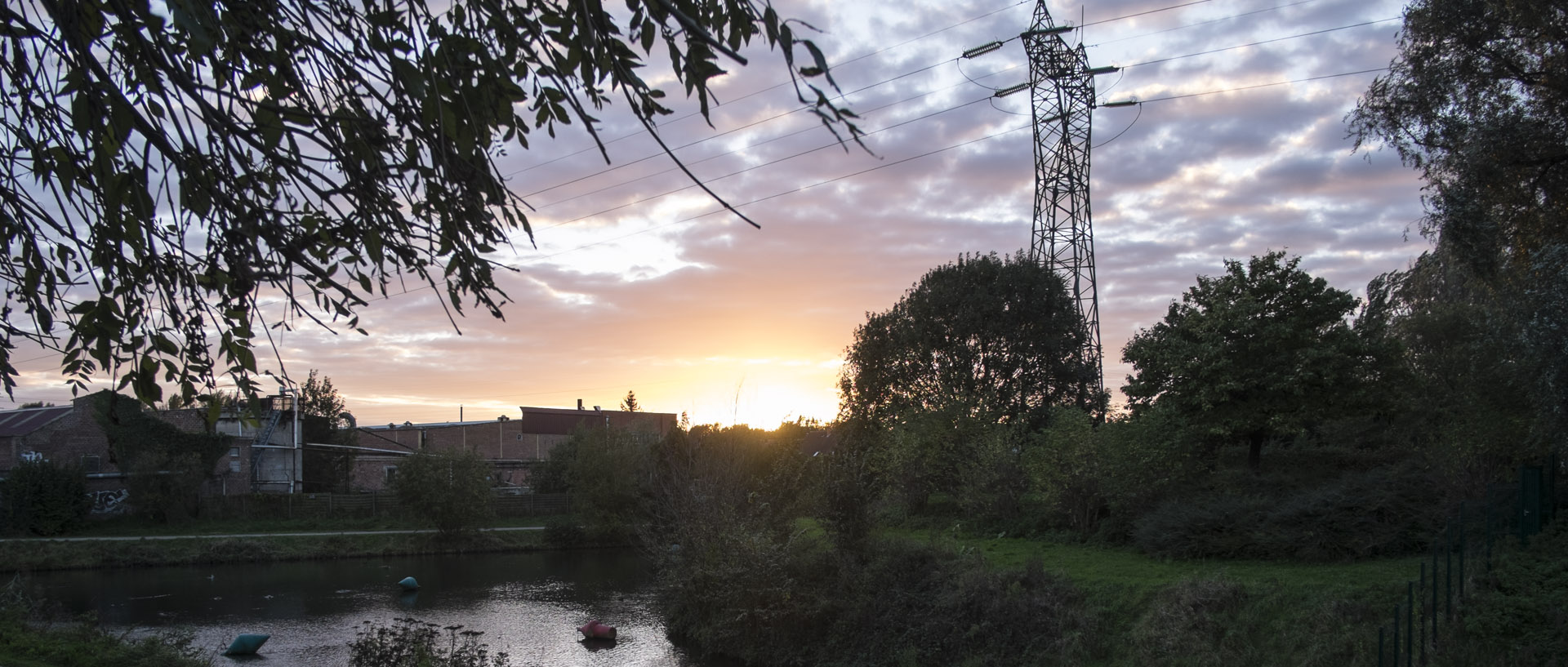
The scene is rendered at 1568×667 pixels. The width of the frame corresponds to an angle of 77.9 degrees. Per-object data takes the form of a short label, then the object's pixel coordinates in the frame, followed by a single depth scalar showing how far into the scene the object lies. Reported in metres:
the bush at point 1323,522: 16.66
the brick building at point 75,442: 42.84
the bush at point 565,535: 45.53
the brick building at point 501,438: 55.59
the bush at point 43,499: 38.38
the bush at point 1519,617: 11.92
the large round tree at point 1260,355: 20.62
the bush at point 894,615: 16.92
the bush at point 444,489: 42.97
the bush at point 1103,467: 21.31
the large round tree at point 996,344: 33.47
